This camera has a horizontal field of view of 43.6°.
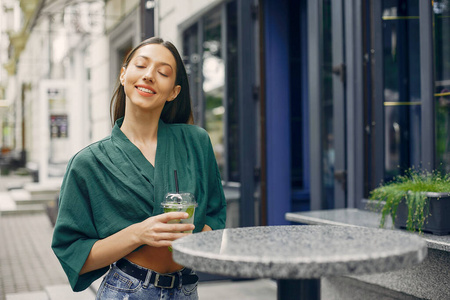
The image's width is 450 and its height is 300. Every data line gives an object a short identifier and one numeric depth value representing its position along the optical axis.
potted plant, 2.51
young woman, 1.69
